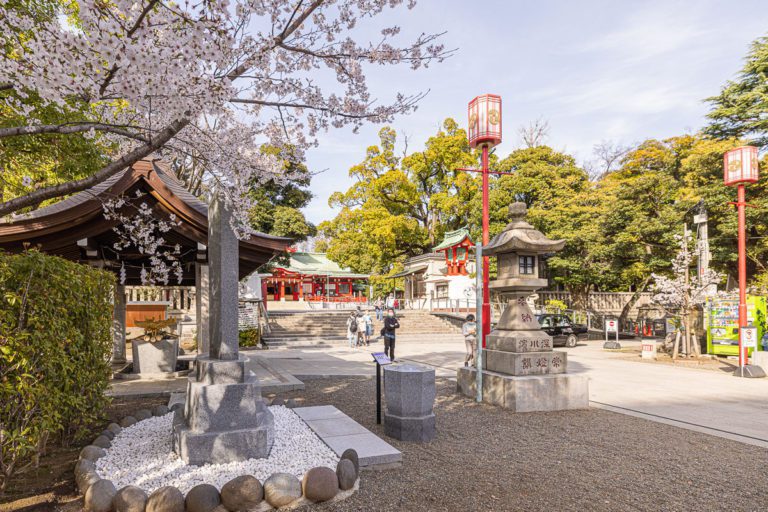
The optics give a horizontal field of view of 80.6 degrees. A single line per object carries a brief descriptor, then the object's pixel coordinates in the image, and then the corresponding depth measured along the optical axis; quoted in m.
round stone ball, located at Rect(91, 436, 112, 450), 4.80
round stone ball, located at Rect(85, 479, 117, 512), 3.58
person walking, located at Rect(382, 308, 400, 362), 14.04
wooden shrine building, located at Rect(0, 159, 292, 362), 7.98
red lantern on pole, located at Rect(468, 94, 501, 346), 9.84
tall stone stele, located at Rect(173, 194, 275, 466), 4.46
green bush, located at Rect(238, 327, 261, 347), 18.67
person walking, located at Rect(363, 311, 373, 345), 21.17
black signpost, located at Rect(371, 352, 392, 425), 6.41
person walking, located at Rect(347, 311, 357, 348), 20.27
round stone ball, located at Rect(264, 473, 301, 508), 3.79
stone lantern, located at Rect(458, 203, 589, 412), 7.76
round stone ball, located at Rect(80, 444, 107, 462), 4.40
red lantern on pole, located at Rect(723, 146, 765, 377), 11.82
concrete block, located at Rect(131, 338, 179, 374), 10.05
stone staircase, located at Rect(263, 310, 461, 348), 22.08
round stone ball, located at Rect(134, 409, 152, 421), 5.99
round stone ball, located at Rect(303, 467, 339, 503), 3.91
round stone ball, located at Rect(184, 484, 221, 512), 3.55
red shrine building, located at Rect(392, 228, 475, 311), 34.09
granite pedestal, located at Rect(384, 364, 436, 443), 5.81
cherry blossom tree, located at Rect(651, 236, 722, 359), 14.83
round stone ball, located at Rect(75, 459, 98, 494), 3.96
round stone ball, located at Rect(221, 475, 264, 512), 3.67
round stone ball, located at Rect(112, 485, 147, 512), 3.52
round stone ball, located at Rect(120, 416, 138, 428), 5.70
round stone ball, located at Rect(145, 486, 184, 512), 3.49
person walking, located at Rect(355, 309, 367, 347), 21.11
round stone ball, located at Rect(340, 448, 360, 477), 4.39
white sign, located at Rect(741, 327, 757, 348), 11.80
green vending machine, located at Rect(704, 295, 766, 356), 14.12
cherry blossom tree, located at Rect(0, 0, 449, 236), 3.14
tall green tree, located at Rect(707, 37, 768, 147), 20.12
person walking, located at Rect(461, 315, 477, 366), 11.63
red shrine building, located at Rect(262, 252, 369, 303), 43.34
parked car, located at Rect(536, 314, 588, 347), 21.11
